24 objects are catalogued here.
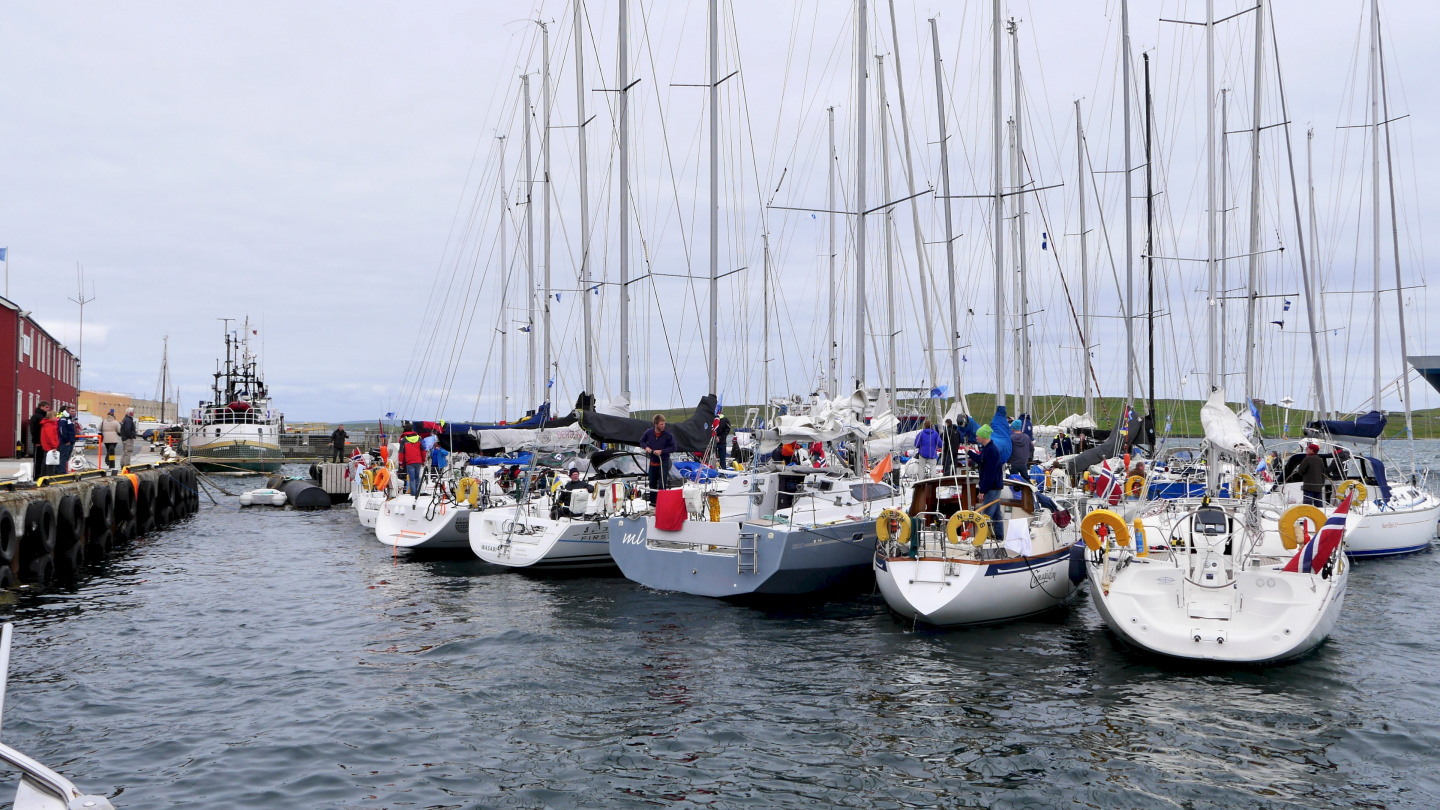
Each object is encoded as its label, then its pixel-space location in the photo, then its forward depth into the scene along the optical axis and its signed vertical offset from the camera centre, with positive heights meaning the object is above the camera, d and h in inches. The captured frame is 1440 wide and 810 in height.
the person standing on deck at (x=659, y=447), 692.1 -6.4
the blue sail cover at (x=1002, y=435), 564.1 -1.3
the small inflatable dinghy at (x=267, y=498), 1450.5 -81.3
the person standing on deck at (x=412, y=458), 978.7 -16.5
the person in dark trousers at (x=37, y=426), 846.5 +20.1
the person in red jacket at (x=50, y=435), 848.9 +11.8
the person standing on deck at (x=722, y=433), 914.9 +4.1
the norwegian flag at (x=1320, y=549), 434.3 -55.6
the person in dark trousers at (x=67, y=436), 903.1 +11.3
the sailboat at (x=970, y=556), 502.9 -67.7
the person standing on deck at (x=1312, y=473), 782.5 -37.3
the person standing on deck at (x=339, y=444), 1768.0 -1.0
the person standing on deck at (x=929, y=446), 684.1 -8.7
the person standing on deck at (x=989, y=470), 553.0 -21.6
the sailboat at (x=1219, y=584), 419.5 -73.0
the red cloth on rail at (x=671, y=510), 609.0 -46.0
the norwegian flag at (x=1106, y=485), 737.6 -45.1
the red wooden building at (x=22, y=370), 1152.8 +105.5
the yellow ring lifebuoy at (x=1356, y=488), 771.4 -52.8
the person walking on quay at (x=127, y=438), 1183.1 +11.4
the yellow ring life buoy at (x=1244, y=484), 633.6 -37.5
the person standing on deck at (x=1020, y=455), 700.0 -16.6
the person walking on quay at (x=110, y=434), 1102.4 +15.5
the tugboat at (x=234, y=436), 2153.1 +21.1
